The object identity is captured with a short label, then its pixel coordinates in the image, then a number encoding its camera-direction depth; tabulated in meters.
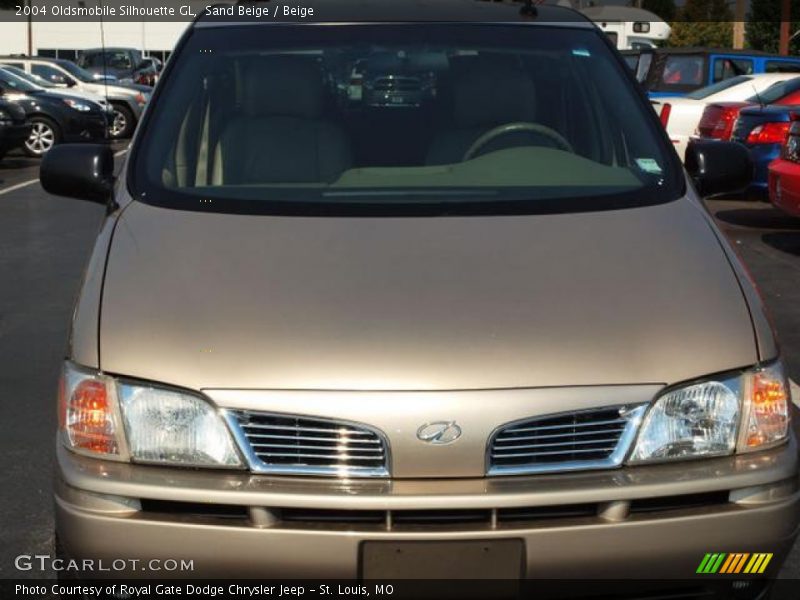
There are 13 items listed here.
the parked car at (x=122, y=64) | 35.97
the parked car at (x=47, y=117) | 20.80
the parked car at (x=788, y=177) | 10.66
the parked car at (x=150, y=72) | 34.43
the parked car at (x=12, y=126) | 18.19
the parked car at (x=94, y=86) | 25.31
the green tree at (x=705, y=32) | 51.22
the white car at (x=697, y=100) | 15.45
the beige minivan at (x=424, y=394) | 2.92
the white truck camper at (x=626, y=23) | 32.34
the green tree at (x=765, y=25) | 40.62
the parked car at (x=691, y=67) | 18.67
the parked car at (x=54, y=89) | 22.56
